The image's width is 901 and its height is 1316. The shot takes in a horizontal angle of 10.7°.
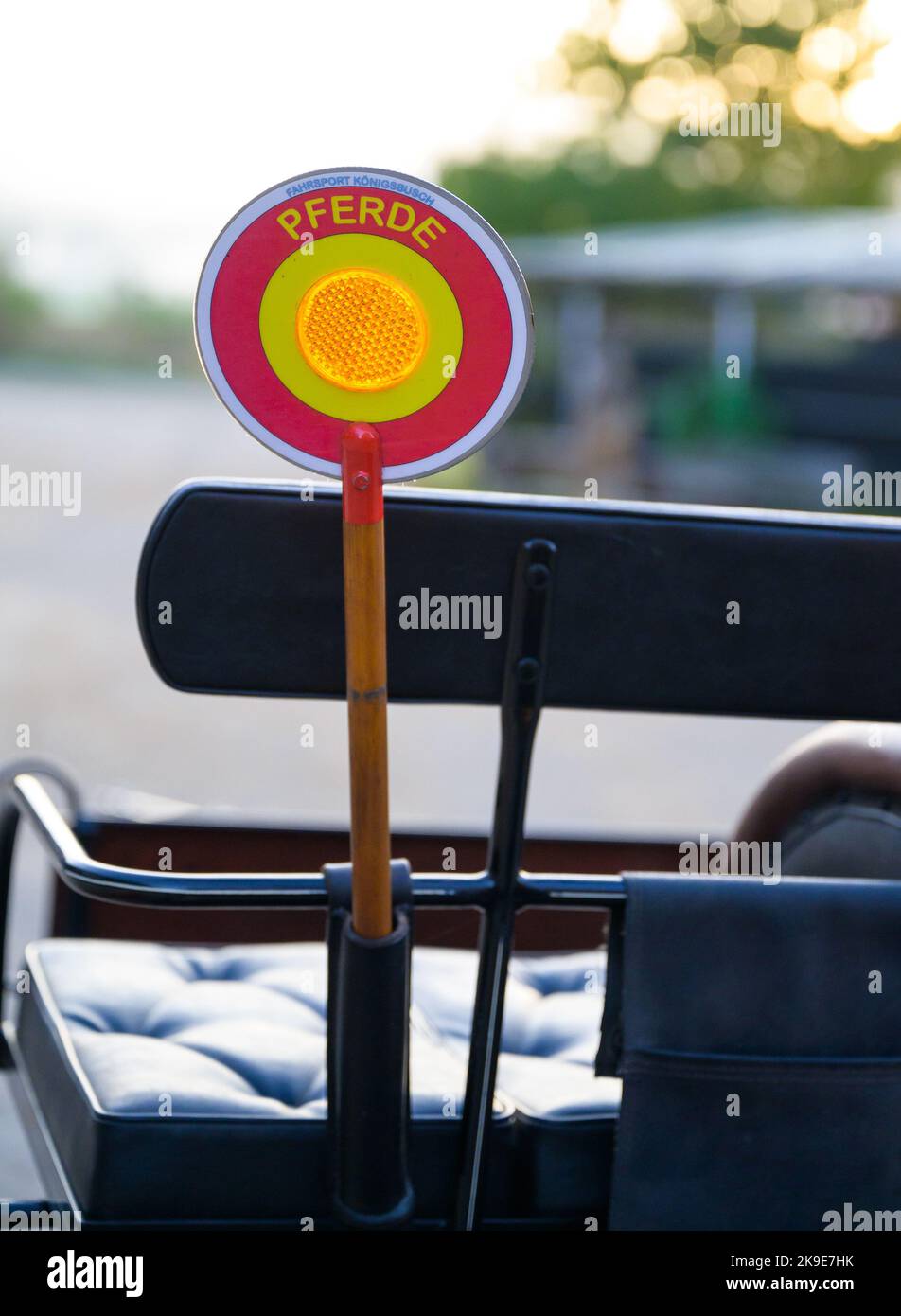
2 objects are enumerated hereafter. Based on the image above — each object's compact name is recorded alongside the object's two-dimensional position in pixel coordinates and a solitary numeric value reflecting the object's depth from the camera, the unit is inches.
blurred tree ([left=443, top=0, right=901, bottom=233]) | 1364.6
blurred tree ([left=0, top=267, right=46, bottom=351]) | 1502.7
